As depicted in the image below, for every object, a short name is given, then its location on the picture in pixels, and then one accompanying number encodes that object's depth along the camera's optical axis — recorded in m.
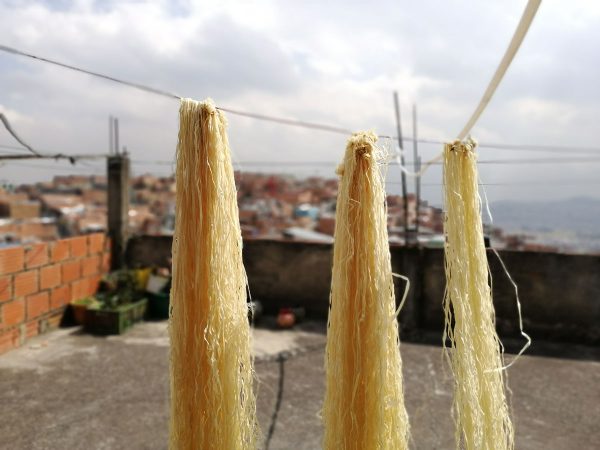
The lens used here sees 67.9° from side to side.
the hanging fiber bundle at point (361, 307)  2.36
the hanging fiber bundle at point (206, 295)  2.35
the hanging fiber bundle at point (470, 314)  2.50
